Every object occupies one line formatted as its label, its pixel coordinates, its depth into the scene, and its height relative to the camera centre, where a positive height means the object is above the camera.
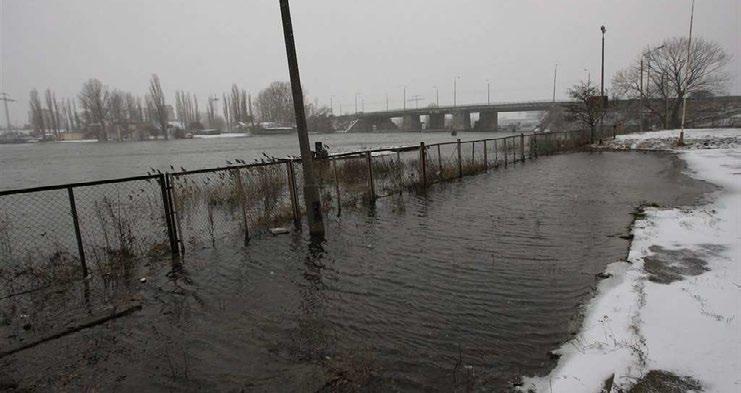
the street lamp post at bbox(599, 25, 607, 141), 30.52 +2.12
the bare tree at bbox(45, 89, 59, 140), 148.62 +13.61
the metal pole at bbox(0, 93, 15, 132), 176.88 +18.61
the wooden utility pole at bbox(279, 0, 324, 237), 8.18 -0.02
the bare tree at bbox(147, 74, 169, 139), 116.81 +11.37
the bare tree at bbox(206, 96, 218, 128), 174.50 +10.51
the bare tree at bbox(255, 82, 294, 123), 144.75 +11.76
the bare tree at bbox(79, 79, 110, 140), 120.94 +12.87
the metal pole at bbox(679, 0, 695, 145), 49.92 +2.81
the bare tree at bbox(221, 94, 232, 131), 165.62 +9.90
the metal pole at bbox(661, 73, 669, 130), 49.25 +1.01
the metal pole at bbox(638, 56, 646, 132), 51.17 +1.29
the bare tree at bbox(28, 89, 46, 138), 142.06 +14.08
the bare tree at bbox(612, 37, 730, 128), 51.53 +3.56
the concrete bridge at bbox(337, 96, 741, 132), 102.10 +2.67
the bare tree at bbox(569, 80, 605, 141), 30.81 +0.70
